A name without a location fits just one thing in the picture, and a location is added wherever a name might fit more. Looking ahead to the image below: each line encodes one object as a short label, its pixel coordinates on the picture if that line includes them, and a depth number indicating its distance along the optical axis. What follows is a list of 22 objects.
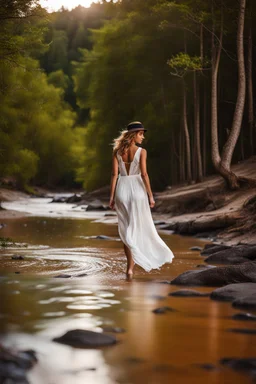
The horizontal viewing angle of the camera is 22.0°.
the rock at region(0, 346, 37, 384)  4.13
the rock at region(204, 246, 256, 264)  10.21
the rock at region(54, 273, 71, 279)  8.62
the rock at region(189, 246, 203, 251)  12.66
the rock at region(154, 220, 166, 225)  19.90
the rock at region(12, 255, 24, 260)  10.62
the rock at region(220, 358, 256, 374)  4.45
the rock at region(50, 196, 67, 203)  46.03
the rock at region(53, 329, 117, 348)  5.03
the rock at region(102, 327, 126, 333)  5.53
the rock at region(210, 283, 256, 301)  6.88
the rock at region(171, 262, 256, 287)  8.02
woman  9.14
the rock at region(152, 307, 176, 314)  6.37
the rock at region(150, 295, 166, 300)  7.12
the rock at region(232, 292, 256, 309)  6.41
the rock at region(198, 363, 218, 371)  4.46
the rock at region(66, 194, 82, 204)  44.38
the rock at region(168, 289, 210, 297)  7.26
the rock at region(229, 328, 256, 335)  5.44
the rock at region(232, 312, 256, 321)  5.92
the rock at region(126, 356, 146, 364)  4.65
